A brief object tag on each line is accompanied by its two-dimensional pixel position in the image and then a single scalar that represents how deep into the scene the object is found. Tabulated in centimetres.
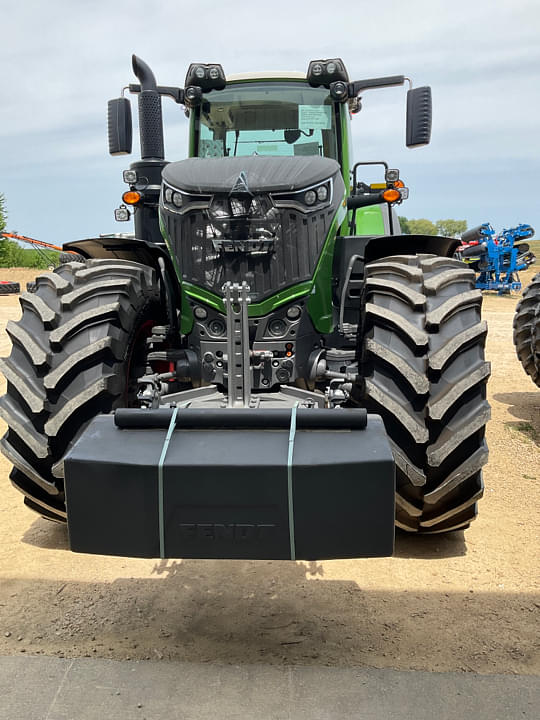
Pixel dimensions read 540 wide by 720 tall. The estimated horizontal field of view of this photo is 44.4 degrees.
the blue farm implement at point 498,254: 2519
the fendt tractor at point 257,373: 229
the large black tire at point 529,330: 704
